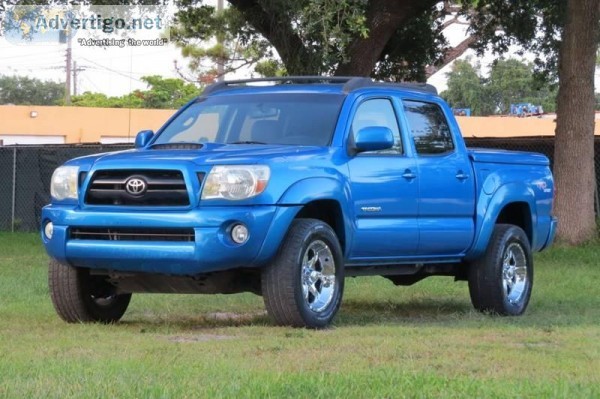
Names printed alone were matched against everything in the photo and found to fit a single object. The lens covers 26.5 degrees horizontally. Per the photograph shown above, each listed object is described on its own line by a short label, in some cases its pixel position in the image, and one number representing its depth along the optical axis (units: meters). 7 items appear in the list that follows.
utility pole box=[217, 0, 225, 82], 35.86
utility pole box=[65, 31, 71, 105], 72.94
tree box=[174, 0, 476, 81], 18.30
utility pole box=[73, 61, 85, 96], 86.19
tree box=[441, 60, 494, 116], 69.50
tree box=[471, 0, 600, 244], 20.02
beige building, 55.53
